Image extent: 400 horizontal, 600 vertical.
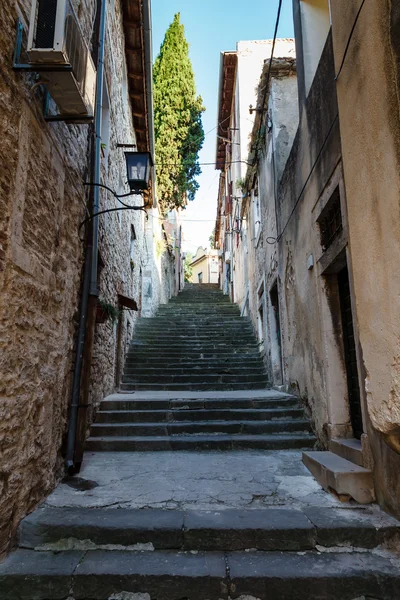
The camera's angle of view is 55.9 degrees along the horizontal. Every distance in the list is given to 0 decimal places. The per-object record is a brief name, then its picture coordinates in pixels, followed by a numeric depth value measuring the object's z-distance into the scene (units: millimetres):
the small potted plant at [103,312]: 4770
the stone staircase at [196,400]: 4617
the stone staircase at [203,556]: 2248
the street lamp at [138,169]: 4518
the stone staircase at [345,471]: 3023
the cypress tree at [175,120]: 15961
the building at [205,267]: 41406
